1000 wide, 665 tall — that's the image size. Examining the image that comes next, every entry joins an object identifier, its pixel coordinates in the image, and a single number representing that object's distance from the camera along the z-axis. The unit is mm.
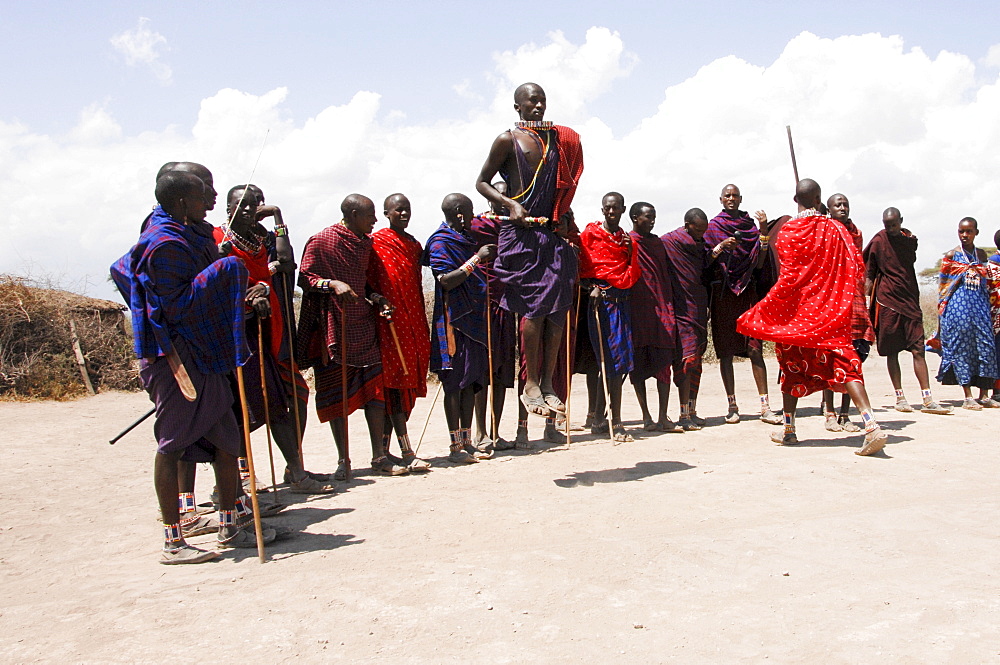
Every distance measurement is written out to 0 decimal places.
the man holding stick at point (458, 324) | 7191
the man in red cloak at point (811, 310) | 6801
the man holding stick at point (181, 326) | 4270
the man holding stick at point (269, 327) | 5672
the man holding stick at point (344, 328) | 6457
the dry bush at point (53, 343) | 12695
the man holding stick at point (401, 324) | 6758
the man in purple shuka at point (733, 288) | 8630
